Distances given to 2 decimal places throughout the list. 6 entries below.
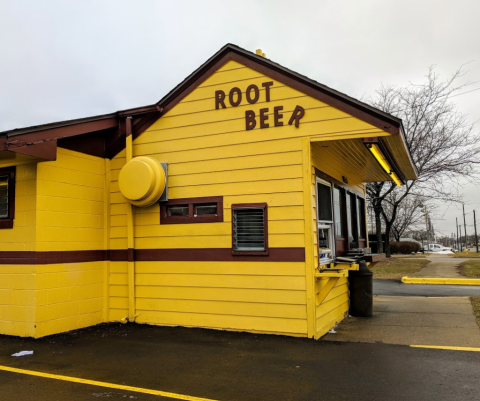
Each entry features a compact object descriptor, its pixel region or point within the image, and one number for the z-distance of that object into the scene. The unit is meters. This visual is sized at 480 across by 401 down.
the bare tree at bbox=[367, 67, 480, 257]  23.62
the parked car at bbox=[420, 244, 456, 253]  60.77
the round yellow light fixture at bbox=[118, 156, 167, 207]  7.37
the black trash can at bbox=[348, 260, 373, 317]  8.77
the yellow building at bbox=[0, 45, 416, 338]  6.77
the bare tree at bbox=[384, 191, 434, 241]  28.22
